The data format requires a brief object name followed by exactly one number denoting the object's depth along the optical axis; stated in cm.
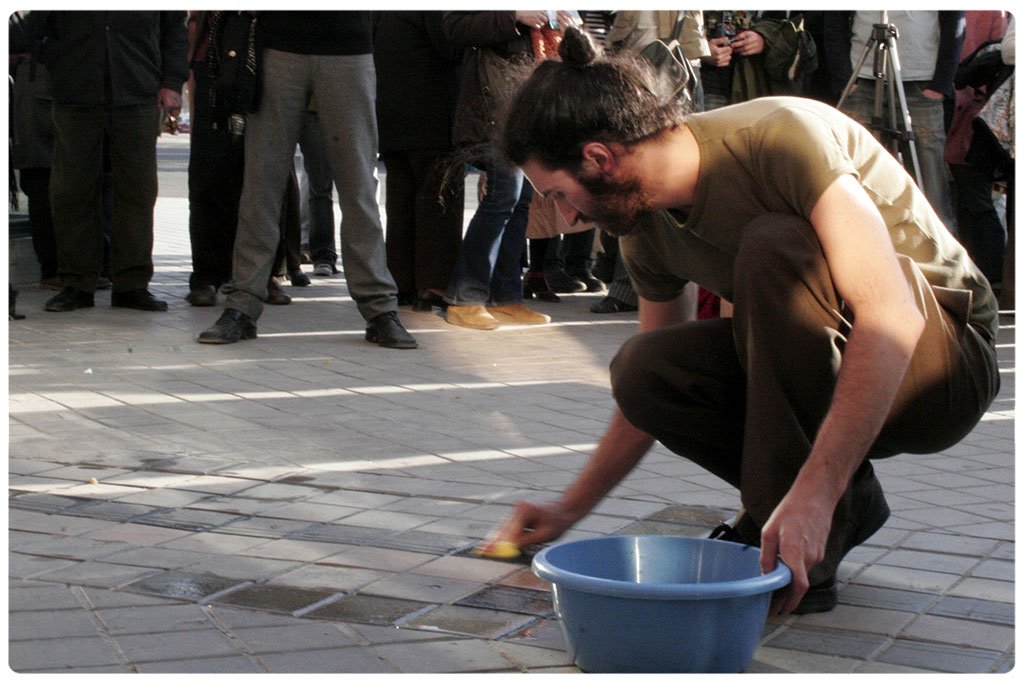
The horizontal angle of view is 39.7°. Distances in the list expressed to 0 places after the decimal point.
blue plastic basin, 212
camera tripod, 659
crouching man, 229
